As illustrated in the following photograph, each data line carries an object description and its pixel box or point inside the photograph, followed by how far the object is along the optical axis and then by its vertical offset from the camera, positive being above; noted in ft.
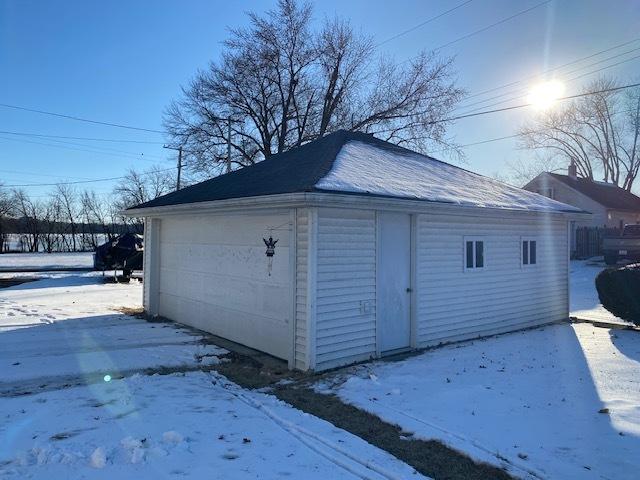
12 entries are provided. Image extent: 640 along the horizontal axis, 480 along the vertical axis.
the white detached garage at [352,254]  22.53 -0.52
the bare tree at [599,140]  136.26 +30.39
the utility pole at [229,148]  89.39 +17.73
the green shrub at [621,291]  31.86 -2.95
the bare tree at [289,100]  91.66 +28.11
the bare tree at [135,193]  147.25 +15.45
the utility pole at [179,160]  103.09 +18.00
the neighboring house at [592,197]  105.29 +11.20
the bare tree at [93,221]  148.56 +7.14
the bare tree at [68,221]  145.59 +6.92
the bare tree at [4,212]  134.62 +9.16
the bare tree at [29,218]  141.49 +7.47
